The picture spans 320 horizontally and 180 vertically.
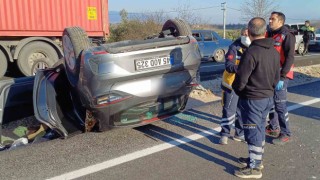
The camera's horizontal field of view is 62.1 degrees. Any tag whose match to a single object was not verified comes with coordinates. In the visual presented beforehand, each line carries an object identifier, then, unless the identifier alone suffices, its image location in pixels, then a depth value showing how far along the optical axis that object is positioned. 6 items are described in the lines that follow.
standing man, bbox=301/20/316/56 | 14.36
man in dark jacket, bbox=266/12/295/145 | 3.22
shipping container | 7.52
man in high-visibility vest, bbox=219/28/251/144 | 3.14
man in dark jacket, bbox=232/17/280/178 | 2.51
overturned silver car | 2.94
